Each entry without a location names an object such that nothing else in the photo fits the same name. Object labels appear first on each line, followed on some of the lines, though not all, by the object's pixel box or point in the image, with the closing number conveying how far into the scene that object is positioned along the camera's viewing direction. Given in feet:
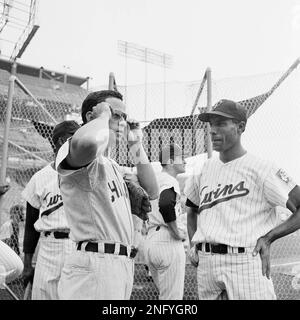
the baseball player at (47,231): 9.75
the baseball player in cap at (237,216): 7.21
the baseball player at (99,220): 5.66
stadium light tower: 54.15
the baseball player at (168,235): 12.44
